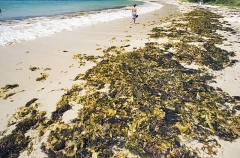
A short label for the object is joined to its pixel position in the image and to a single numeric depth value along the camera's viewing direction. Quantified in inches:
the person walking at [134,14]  601.9
